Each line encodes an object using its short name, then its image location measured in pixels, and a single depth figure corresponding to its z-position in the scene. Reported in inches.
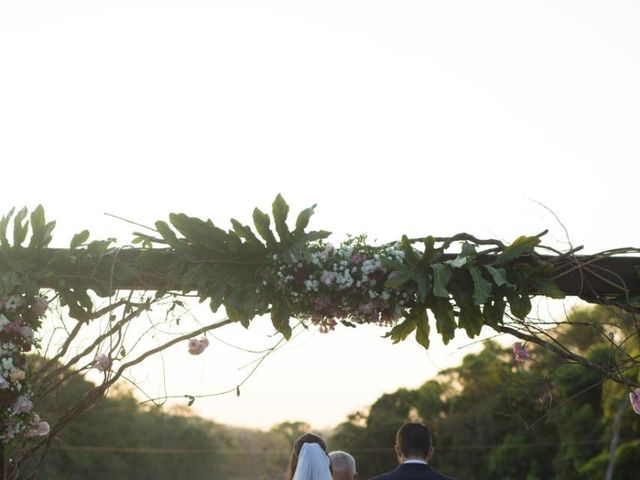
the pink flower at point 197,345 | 238.1
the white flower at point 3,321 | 218.2
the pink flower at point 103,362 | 233.3
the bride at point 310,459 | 243.0
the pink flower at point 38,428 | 222.8
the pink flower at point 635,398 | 234.4
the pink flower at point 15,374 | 219.0
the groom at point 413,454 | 214.7
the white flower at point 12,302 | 220.8
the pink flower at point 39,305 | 224.7
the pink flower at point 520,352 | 249.4
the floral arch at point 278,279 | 217.2
